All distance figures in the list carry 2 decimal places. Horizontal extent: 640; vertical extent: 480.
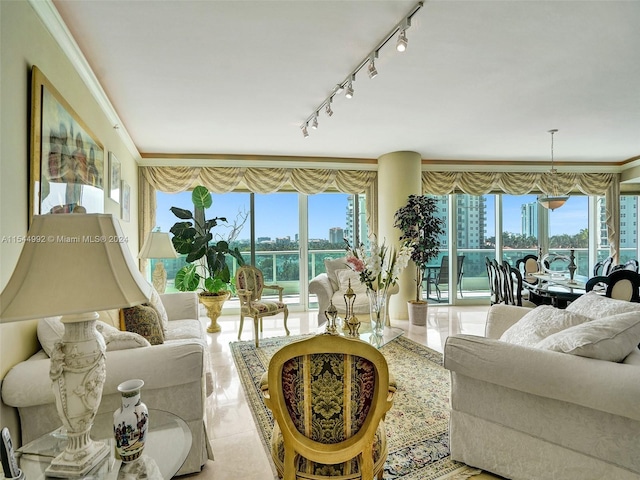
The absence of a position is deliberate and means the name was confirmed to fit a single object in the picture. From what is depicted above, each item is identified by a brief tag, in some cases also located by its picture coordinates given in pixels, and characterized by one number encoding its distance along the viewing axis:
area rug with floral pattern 2.00
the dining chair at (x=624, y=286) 3.32
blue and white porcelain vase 1.15
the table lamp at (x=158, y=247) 4.22
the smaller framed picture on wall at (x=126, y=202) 4.07
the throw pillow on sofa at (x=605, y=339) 1.62
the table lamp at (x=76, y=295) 1.03
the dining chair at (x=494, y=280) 4.73
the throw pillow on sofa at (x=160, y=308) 2.92
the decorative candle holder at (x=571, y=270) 4.52
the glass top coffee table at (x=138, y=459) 1.16
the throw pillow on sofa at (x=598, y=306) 2.03
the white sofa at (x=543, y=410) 1.47
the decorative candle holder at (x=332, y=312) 2.37
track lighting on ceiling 2.11
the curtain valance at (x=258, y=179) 5.47
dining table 4.09
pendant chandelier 4.91
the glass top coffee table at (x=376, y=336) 3.18
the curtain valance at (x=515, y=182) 6.25
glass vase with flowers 3.15
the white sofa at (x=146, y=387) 1.55
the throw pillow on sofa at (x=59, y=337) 1.82
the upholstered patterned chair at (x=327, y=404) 1.29
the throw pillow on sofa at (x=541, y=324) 2.06
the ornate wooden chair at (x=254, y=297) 4.26
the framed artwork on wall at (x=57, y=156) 1.81
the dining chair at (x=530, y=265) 5.54
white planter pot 5.14
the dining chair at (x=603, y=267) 5.75
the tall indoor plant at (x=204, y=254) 5.07
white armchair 4.52
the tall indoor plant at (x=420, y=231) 5.16
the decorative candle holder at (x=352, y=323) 2.83
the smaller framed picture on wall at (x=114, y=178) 3.44
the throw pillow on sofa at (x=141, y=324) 2.37
